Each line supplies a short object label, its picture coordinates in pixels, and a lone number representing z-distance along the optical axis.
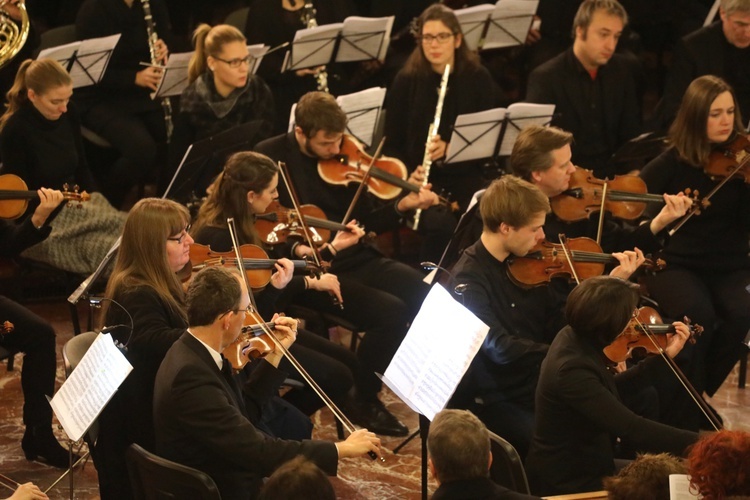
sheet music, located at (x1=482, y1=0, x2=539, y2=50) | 14.48
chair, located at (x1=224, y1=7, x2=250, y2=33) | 15.02
